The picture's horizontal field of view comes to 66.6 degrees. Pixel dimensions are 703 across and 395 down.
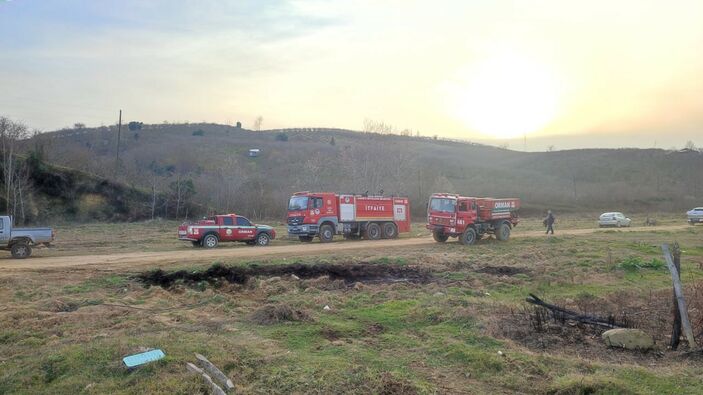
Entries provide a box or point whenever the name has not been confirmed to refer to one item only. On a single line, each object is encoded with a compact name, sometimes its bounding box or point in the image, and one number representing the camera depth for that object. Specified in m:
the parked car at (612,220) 45.44
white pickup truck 22.22
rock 8.82
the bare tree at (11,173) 38.91
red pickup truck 26.71
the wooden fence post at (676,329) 8.80
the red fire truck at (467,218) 29.03
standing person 34.47
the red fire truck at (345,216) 30.23
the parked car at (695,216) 47.17
